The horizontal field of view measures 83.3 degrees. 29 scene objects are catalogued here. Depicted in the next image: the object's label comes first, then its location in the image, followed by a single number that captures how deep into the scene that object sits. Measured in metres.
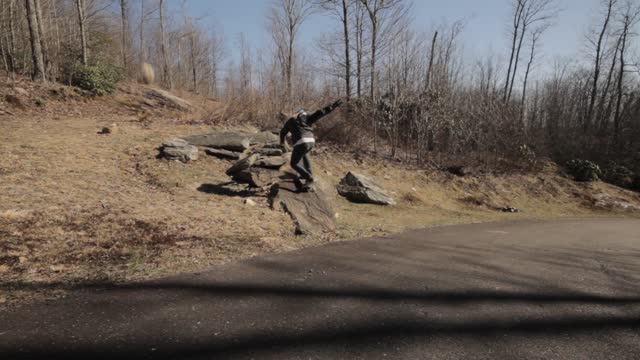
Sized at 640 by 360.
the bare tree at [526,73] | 31.12
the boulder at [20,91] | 13.41
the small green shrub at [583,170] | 20.95
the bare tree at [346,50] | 21.84
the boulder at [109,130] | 11.68
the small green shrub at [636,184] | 22.05
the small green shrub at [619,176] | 22.25
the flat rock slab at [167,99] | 19.73
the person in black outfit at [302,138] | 7.89
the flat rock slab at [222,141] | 12.17
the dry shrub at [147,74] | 26.40
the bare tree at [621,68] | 27.30
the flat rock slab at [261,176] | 9.12
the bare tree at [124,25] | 28.60
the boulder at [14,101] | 12.59
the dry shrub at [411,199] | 14.06
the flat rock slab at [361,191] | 11.99
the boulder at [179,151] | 10.80
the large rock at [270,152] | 10.34
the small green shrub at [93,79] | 17.19
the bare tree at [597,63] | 28.64
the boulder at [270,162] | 9.37
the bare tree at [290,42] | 28.03
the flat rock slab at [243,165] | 9.34
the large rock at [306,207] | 7.55
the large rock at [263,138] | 13.30
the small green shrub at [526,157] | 21.00
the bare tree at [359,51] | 22.05
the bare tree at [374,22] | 21.86
